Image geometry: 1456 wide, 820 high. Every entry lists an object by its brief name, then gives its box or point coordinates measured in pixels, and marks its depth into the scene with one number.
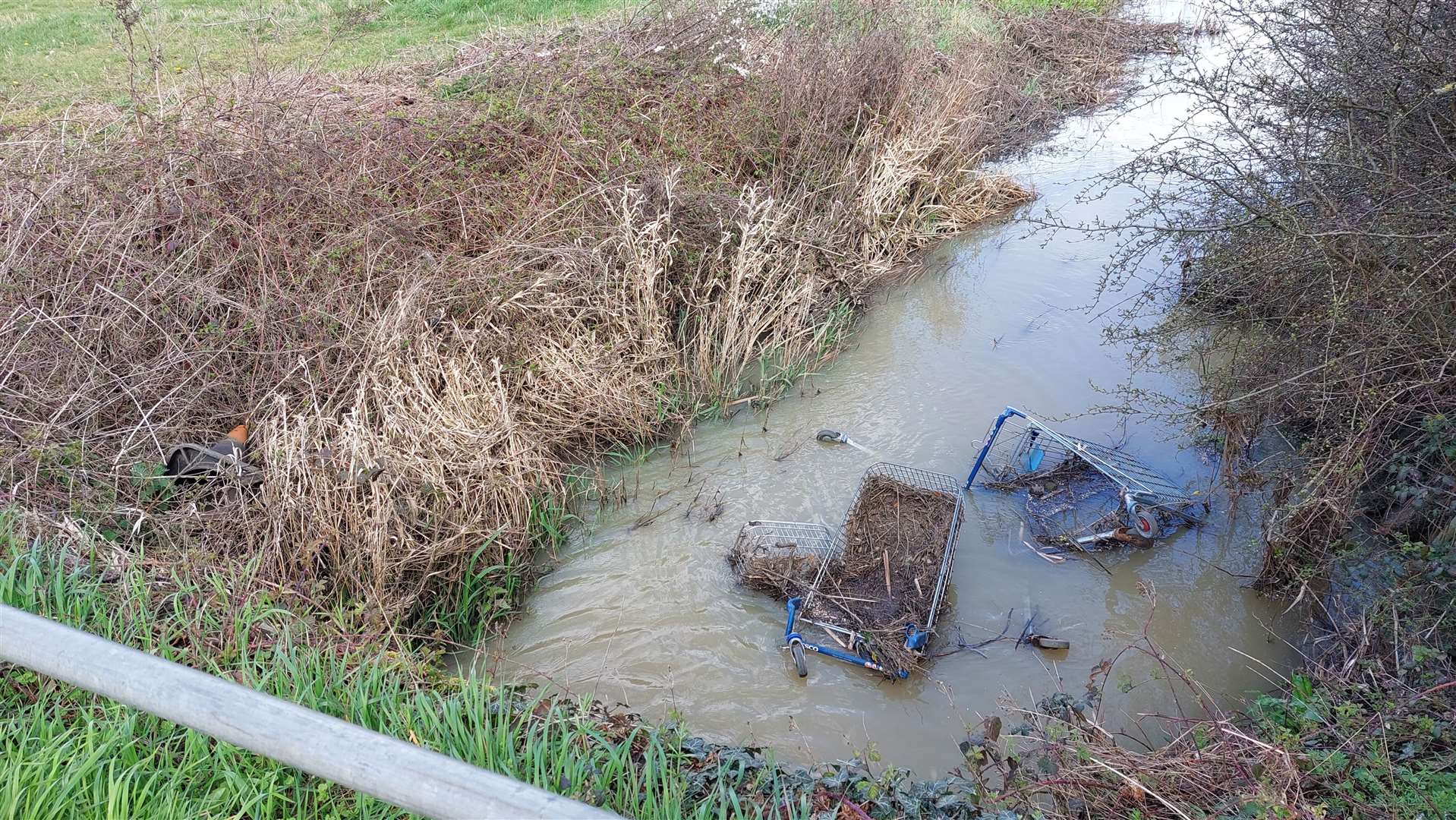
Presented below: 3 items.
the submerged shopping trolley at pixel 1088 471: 5.43
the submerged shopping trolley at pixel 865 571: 4.59
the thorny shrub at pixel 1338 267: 4.39
